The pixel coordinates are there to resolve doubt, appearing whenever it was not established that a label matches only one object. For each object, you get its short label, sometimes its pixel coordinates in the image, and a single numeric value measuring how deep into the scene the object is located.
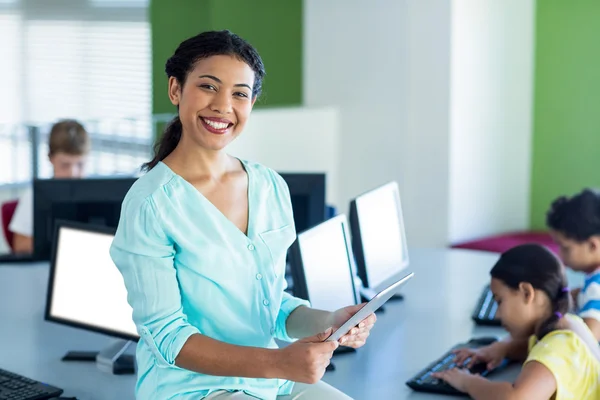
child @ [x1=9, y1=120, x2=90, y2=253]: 3.96
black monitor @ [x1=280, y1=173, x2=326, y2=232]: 3.19
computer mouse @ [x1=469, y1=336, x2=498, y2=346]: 2.65
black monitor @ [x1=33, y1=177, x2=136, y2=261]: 3.09
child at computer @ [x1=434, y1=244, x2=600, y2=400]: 2.14
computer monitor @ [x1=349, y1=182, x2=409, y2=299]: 2.88
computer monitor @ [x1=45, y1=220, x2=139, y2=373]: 2.50
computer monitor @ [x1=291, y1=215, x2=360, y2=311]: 2.40
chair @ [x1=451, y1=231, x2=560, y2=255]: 5.27
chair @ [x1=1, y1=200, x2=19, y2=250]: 3.94
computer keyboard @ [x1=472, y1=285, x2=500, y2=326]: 2.87
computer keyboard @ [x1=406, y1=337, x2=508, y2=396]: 2.30
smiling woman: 1.71
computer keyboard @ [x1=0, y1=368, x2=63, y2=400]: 2.18
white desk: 2.36
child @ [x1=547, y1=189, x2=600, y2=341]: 2.86
